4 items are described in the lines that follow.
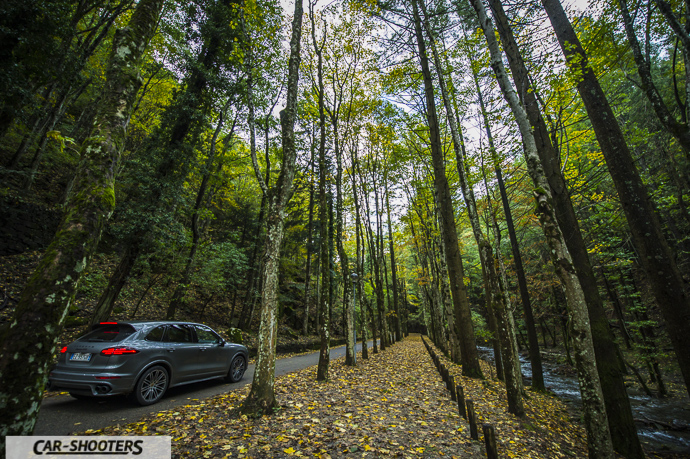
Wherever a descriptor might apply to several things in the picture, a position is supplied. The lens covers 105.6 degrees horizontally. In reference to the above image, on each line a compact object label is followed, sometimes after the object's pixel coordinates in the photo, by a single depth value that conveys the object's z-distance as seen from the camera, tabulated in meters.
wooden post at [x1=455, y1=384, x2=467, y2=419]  5.48
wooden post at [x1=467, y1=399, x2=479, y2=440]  4.54
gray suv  5.09
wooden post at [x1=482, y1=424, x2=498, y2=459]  3.48
